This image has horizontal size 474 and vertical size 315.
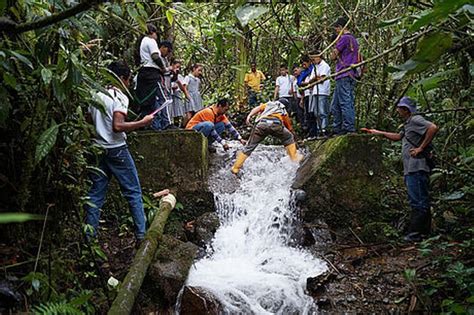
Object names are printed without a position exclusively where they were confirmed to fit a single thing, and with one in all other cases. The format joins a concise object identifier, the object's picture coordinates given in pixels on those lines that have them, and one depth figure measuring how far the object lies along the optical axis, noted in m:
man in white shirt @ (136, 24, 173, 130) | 6.91
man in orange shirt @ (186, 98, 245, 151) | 8.77
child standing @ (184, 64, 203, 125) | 11.12
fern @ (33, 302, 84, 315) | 2.31
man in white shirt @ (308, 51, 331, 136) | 8.31
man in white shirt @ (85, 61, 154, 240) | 4.59
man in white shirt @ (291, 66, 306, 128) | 11.49
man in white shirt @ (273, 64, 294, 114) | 12.08
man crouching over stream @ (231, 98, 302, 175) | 8.12
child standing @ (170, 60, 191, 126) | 9.54
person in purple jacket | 6.79
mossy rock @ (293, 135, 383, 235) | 7.24
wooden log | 3.48
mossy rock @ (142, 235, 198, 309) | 4.94
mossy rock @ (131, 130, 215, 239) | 7.12
